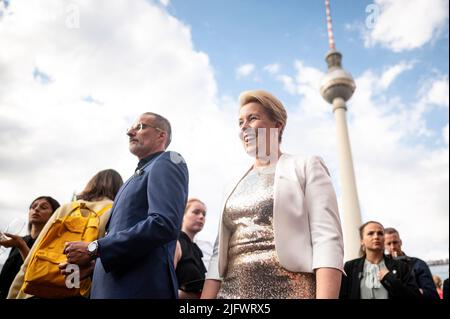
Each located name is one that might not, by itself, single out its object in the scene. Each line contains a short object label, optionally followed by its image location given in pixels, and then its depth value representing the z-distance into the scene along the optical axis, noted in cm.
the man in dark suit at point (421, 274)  327
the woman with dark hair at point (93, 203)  224
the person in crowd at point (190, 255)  265
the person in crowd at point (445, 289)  499
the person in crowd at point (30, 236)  293
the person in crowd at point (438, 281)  729
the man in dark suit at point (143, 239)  171
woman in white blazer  151
